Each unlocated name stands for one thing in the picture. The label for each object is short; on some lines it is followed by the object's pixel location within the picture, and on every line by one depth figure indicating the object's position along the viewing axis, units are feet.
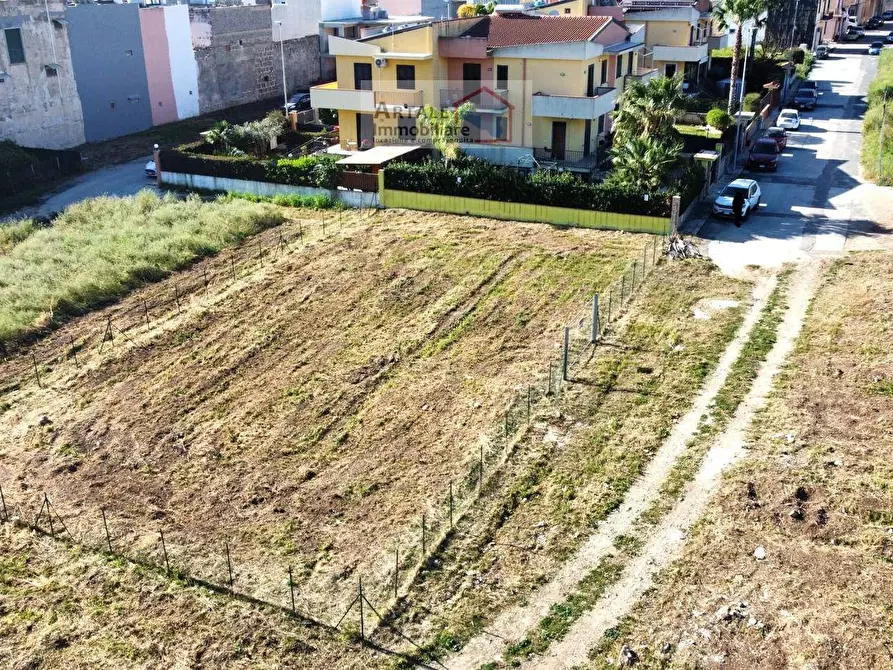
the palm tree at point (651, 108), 114.83
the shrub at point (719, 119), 161.07
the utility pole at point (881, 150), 132.36
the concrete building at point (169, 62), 184.96
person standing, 114.62
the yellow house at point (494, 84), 137.90
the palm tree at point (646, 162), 110.93
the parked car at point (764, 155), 138.82
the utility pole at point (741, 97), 146.70
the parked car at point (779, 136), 148.99
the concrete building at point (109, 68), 169.58
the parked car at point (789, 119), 167.22
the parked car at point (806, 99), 188.96
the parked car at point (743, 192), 116.37
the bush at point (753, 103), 174.91
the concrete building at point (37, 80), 153.48
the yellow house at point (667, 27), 184.24
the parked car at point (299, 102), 194.57
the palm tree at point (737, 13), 166.71
